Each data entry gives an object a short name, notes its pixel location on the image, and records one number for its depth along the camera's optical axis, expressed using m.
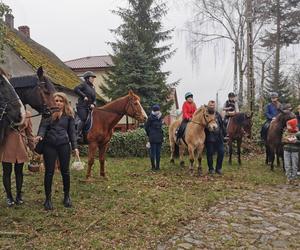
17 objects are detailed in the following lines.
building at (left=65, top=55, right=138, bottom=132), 38.54
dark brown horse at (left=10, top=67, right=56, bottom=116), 6.82
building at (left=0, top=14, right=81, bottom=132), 20.75
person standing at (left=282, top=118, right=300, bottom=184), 10.04
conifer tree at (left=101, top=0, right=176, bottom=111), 22.55
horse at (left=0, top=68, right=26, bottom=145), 5.68
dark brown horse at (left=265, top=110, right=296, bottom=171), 11.28
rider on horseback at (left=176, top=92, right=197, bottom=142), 11.49
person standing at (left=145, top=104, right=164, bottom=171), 11.78
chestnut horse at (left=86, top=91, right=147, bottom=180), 9.48
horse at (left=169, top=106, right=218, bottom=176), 10.65
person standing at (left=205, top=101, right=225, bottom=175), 11.17
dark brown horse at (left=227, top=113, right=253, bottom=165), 13.45
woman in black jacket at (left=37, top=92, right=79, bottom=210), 6.47
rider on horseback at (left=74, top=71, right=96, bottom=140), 9.45
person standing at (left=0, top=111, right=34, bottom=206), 6.51
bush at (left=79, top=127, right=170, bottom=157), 16.45
